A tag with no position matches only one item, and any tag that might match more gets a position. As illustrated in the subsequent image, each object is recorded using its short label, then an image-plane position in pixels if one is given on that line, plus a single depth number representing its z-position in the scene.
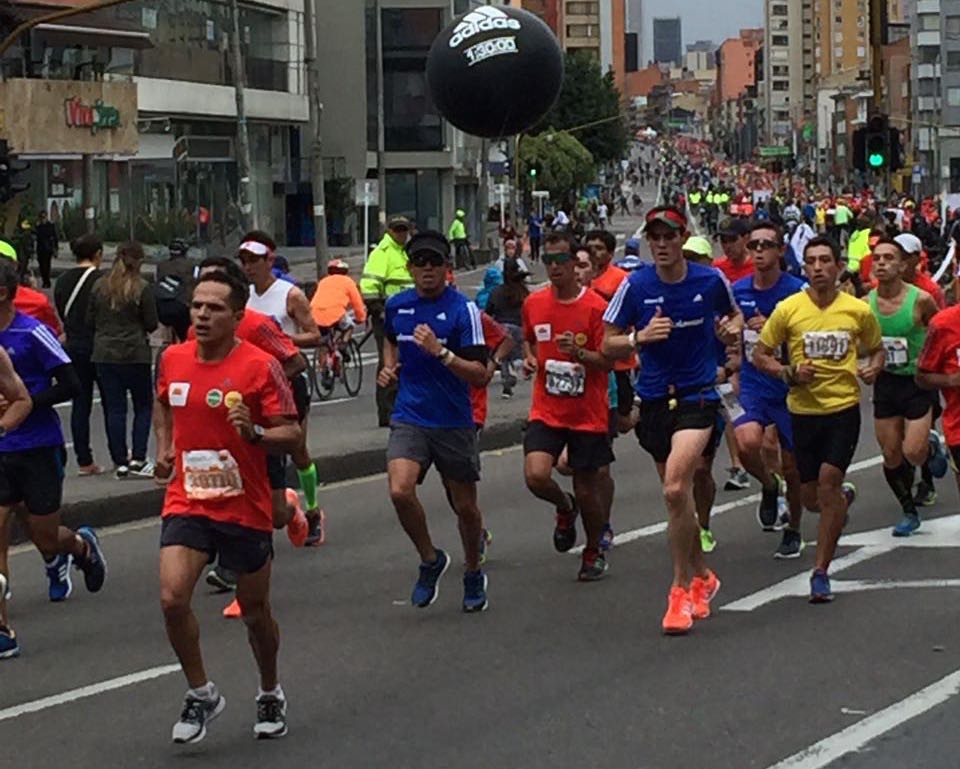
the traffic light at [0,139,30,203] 25.81
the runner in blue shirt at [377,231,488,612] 10.84
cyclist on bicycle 21.81
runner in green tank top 13.19
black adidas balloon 19.86
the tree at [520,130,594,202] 97.75
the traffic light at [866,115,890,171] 31.48
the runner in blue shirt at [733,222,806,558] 12.74
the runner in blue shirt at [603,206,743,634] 10.74
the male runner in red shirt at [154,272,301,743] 8.09
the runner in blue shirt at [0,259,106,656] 10.36
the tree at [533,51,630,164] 119.50
